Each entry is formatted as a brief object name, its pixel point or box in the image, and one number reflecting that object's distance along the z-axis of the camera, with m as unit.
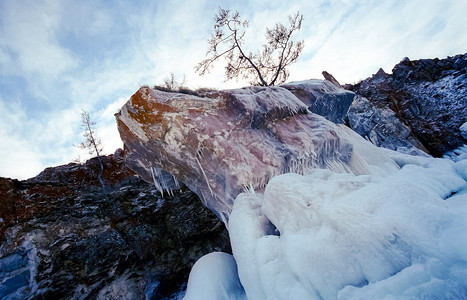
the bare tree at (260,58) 9.35
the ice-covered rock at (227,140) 3.25
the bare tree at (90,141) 9.45
